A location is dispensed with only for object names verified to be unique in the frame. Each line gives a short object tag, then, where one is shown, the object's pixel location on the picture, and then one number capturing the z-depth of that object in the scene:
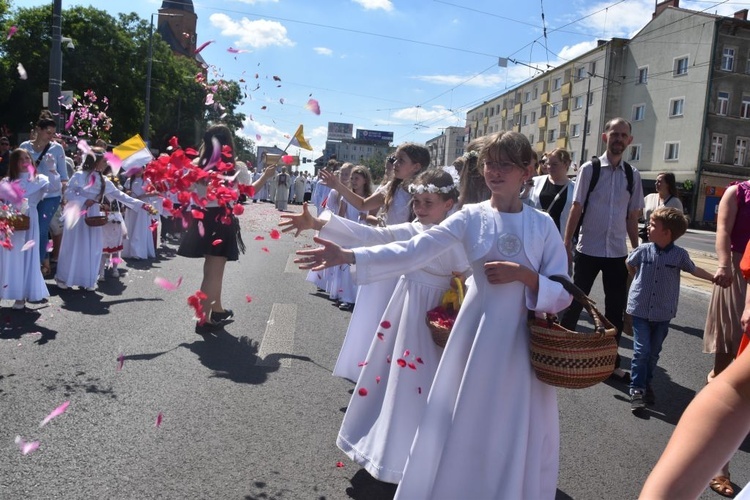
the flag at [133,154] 4.18
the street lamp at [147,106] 24.89
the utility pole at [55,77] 12.35
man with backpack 6.15
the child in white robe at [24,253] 7.34
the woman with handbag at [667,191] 8.20
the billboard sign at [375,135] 108.56
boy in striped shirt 5.39
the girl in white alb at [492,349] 2.89
